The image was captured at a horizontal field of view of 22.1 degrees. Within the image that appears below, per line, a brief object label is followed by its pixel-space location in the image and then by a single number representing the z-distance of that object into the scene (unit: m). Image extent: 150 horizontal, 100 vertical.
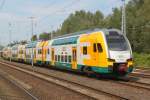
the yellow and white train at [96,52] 23.08
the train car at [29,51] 48.69
